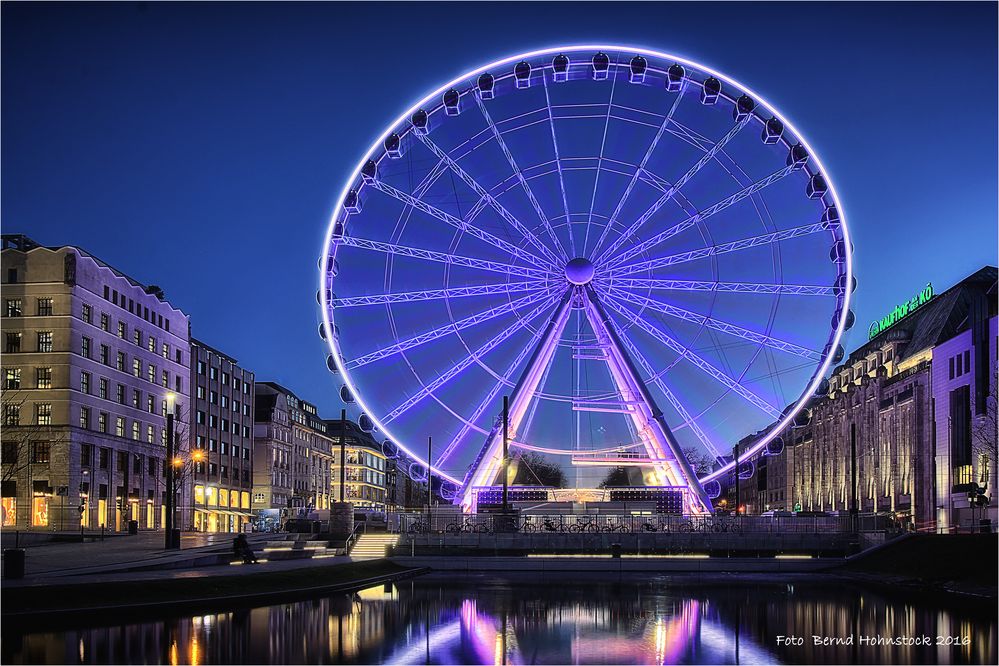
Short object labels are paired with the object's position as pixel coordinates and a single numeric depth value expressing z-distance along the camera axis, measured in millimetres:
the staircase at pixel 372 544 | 57656
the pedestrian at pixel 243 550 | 46469
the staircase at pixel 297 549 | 53656
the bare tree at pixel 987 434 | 76312
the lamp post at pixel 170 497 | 52375
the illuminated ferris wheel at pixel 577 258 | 51750
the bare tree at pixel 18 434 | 79438
